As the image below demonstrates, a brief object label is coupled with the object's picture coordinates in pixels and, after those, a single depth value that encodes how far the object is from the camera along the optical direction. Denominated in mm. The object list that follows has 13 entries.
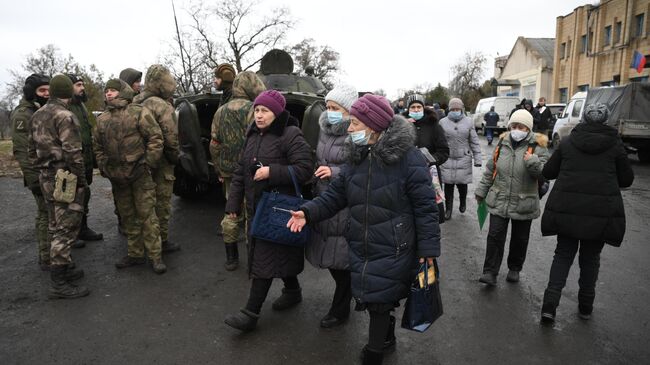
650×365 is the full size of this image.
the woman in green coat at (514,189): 4223
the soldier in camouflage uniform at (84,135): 5551
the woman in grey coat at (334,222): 3371
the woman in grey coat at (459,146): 6789
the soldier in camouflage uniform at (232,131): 4945
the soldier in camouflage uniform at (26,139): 4750
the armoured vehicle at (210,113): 6145
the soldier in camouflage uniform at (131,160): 4590
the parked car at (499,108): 23511
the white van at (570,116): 15444
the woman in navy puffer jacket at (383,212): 2713
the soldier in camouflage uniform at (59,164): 4137
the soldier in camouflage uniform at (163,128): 4988
